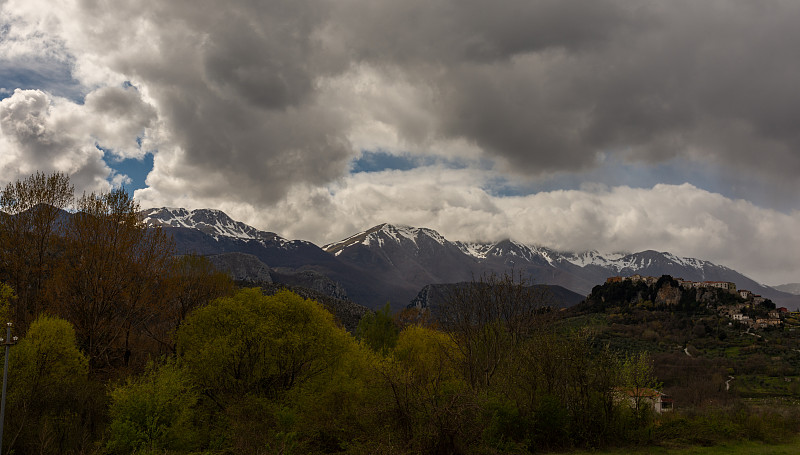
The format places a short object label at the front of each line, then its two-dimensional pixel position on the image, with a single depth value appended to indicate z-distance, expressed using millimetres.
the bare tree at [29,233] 49188
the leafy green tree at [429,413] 25328
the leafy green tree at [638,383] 34041
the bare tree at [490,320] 40312
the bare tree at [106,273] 48188
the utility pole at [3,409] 24941
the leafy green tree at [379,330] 81812
